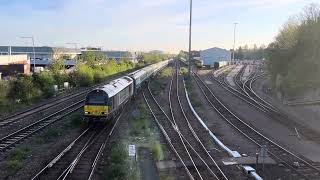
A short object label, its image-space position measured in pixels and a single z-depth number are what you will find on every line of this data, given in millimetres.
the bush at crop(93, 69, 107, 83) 63025
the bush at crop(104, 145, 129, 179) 15180
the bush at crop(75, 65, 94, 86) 56406
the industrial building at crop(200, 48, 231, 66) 133250
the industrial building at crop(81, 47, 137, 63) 187175
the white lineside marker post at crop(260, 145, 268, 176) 16689
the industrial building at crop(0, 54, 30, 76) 71875
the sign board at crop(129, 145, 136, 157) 15969
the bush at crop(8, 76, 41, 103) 37312
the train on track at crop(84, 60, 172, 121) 25172
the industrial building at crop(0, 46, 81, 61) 135400
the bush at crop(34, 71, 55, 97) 43219
